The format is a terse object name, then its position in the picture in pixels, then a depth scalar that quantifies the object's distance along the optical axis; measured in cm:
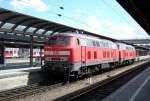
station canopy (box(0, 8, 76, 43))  1053
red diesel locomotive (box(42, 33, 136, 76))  1035
